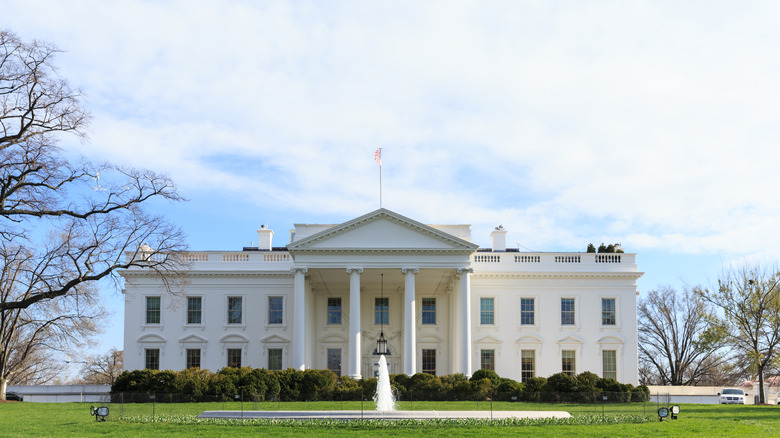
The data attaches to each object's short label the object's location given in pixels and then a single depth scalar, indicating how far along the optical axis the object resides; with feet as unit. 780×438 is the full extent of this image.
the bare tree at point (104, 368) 252.01
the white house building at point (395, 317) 156.04
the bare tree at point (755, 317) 137.18
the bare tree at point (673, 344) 208.44
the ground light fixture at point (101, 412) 85.61
